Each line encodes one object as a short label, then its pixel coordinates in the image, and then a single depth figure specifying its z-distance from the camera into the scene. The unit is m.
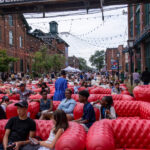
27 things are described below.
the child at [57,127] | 3.74
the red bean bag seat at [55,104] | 7.13
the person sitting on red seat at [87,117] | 4.64
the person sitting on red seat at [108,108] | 5.30
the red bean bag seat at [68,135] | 3.31
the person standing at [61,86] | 7.21
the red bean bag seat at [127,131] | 4.05
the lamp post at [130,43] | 14.80
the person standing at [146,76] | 13.31
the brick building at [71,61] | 104.19
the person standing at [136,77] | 17.13
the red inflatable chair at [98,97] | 8.55
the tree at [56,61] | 41.41
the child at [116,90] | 10.18
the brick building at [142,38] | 19.61
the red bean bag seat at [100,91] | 11.05
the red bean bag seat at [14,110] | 6.86
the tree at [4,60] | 21.89
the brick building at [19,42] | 30.08
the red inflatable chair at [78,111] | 5.93
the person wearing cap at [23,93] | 7.94
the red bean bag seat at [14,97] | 9.49
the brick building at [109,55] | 72.75
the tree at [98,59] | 82.31
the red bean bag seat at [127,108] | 6.80
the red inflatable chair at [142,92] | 7.09
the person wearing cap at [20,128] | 4.02
